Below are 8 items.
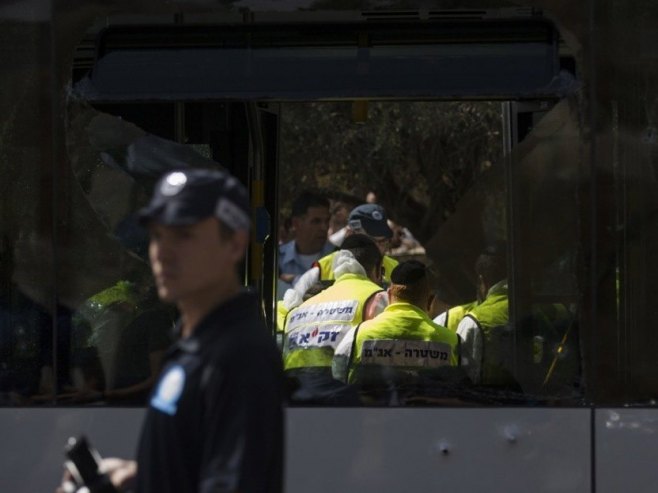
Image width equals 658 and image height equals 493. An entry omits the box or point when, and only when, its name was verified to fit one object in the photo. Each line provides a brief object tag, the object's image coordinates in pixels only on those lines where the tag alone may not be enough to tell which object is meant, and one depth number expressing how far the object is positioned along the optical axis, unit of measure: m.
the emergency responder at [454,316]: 11.06
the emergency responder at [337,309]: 11.06
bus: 10.02
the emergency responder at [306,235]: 19.81
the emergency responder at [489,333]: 10.30
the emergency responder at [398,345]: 10.53
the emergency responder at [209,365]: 5.64
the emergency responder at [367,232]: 17.05
